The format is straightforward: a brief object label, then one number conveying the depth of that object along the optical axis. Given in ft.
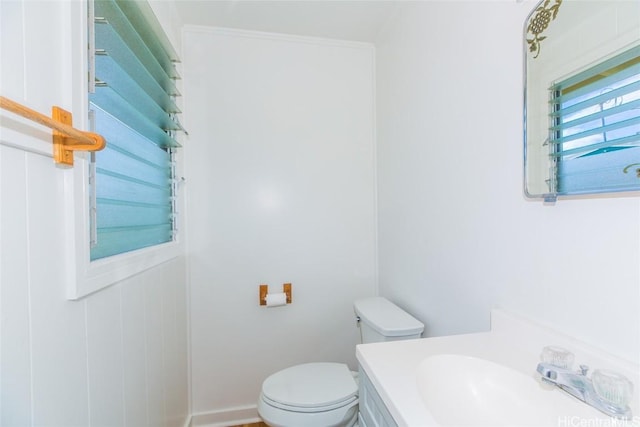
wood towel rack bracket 2.10
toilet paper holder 6.05
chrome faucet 1.85
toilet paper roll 5.93
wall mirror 2.01
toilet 4.15
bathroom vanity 2.00
